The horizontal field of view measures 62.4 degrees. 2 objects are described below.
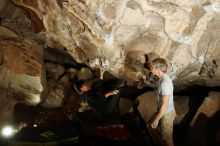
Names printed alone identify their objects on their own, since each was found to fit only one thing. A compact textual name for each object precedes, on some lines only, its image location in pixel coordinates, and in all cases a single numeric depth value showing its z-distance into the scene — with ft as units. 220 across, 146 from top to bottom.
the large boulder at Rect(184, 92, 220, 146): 13.21
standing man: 9.56
